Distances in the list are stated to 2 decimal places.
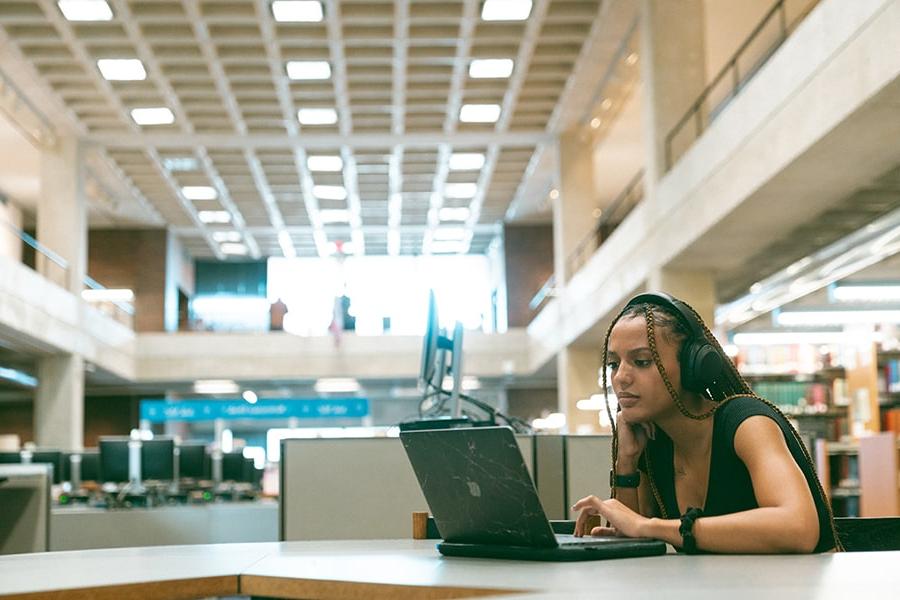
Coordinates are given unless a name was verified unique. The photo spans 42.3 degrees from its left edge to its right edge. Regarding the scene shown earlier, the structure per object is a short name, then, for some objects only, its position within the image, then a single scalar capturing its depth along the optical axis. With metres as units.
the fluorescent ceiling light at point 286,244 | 26.53
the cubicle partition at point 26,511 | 6.73
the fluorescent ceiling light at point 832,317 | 14.66
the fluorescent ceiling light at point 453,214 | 24.48
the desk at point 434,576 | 1.46
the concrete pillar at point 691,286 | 12.90
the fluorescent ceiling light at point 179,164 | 20.23
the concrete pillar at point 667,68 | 12.83
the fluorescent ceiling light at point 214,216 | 24.27
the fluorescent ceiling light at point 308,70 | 15.85
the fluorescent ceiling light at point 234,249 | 27.77
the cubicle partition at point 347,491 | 5.34
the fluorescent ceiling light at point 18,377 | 20.27
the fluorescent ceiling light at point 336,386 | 24.72
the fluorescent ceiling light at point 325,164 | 20.28
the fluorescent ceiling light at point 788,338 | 15.72
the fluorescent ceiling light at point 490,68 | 16.02
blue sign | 16.45
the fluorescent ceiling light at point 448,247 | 27.95
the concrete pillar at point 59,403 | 18.94
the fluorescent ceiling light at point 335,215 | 24.17
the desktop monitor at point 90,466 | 12.90
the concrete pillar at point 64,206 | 19.27
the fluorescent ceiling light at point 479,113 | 17.98
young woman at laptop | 1.95
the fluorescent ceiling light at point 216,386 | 24.09
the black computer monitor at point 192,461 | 12.14
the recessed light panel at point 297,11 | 13.76
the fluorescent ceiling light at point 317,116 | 17.89
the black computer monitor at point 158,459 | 11.69
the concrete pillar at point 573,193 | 19.66
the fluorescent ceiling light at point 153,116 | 17.86
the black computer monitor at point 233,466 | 13.40
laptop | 1.87
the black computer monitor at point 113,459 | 11.74
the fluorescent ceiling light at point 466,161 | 20.33
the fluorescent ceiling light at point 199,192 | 22.25
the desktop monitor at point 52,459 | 12.38
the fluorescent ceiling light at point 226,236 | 26.28
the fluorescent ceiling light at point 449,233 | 26.33
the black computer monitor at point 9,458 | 11.87
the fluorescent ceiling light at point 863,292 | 13.71
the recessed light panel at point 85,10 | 13.73
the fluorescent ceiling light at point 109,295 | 21.30
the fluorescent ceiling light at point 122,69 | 15.75
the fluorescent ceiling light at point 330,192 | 22.30
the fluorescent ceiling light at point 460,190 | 22.42
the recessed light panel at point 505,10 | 14.02
